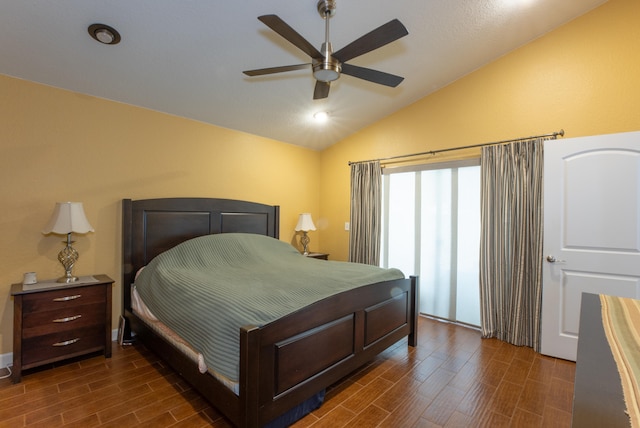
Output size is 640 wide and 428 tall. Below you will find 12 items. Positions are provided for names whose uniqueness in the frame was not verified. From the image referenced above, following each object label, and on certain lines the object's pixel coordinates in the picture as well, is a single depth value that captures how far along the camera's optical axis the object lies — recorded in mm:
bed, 1635
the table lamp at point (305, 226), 4535
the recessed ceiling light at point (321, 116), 4012
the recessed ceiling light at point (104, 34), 2199
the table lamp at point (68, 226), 2533
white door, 2541
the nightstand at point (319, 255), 4525
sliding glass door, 3602
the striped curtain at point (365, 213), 4305
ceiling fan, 1742
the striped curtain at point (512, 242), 3008
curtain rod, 2952
